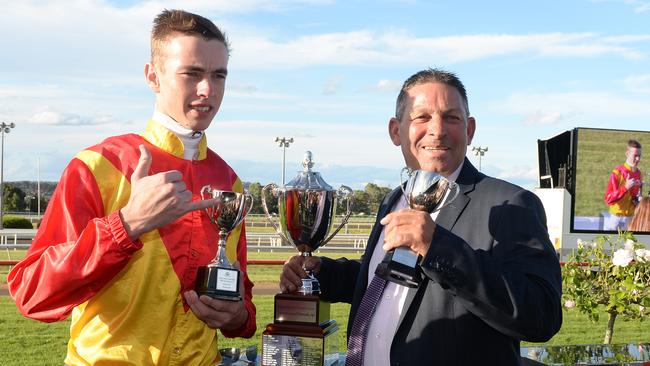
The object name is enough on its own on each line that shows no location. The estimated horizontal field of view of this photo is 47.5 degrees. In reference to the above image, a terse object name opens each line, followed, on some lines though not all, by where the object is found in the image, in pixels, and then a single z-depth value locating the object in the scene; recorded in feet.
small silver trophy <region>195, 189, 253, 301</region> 8.23
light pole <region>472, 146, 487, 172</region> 169.37
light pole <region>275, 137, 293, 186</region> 143.54
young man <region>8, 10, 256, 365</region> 7.66
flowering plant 20.25
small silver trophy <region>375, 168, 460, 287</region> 7.91
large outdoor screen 76.43
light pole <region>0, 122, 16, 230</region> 131.54
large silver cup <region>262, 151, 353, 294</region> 10.05
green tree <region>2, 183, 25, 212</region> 235.20
